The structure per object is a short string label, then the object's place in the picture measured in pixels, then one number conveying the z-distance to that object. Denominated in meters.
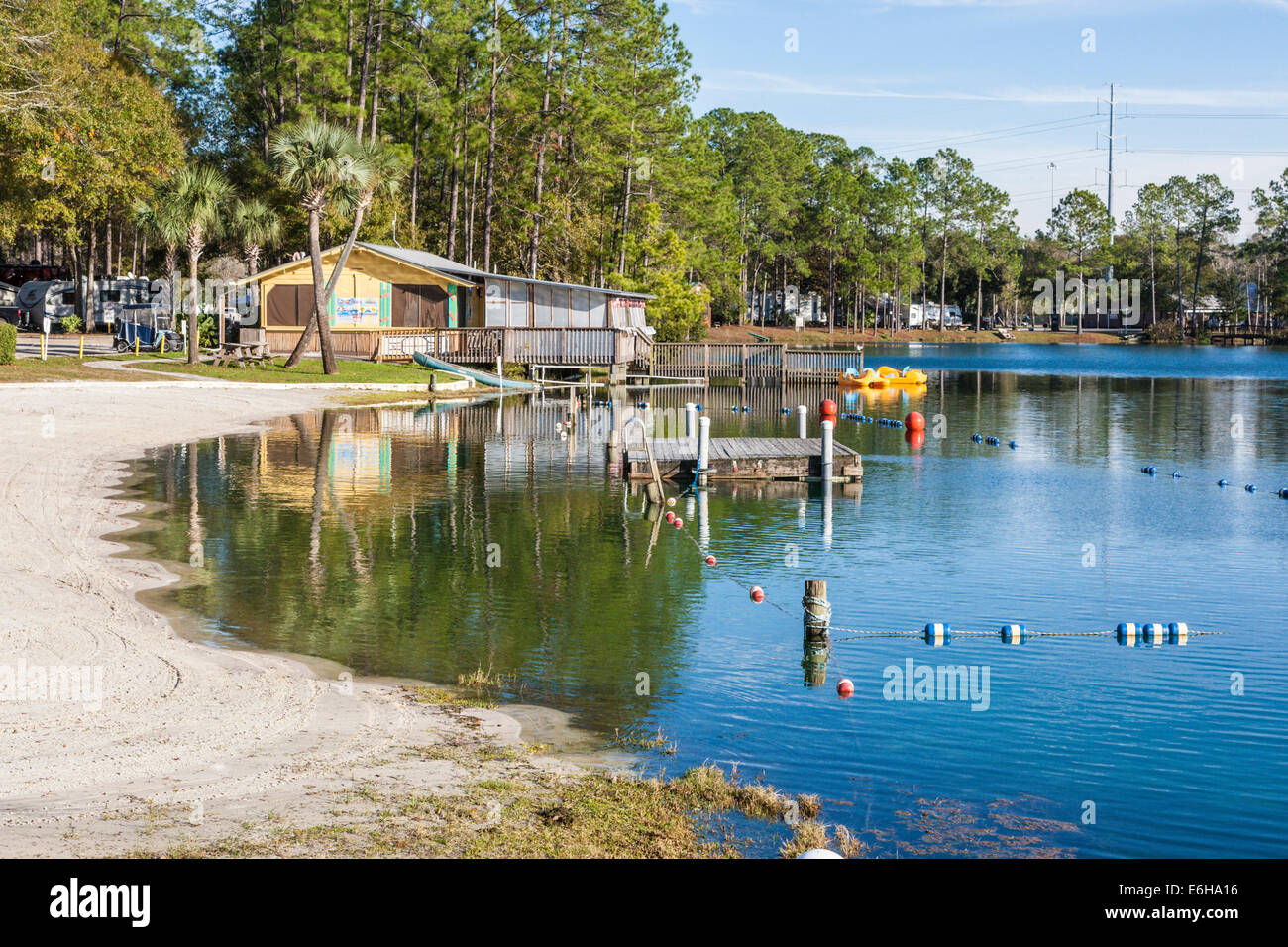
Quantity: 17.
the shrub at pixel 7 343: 45.03
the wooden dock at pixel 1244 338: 161.00
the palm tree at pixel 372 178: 50.81
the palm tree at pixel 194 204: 49.12
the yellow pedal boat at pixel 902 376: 67.00
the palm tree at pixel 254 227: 62.16
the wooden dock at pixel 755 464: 29.42
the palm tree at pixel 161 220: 49.56
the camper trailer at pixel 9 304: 68.94
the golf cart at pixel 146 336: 56.96
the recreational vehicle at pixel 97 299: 69.88
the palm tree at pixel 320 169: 48.72
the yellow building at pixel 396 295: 58.88
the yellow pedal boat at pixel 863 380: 65.19
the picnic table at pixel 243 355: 51.59
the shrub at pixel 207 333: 60.95
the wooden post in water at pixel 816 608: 14.52
